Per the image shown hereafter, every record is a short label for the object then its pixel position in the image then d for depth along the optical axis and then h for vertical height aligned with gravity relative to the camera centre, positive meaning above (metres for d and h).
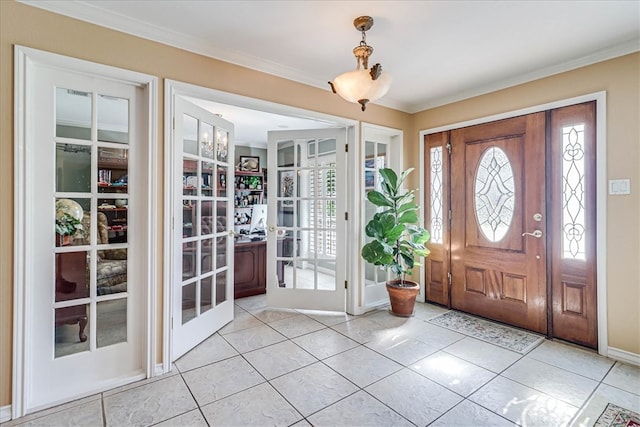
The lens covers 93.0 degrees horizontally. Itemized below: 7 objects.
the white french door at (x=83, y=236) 1.82 -0.14
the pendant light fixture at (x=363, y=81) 1.95 +0.86
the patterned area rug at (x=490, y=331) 2.67 -1.14
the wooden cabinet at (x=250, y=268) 3.99 -0.74
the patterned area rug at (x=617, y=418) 1.68 -1.16
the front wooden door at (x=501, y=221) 2.85 -0.08
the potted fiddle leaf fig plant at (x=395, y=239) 3.18 -0.27
